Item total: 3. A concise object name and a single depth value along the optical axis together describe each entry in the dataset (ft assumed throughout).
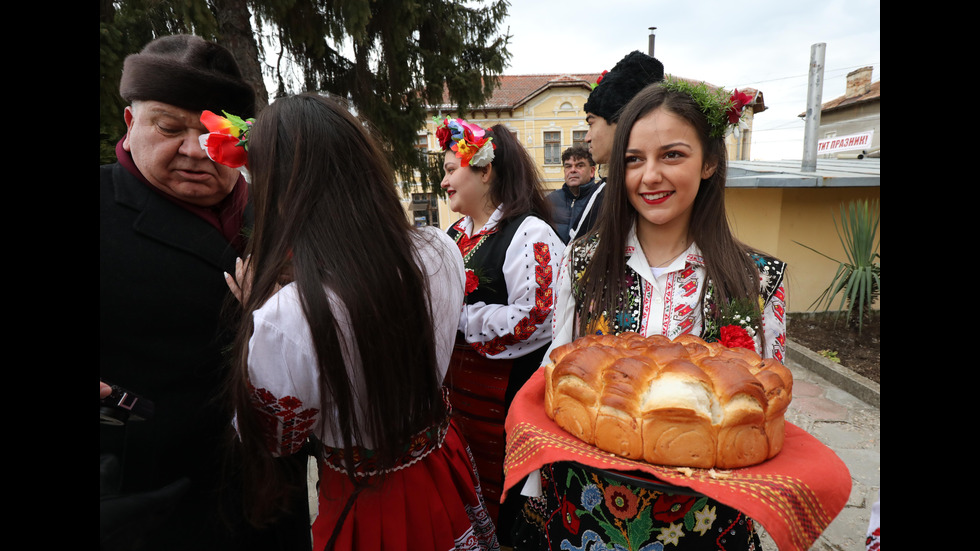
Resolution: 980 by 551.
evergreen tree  14.94
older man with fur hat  4.92
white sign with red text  75.82
